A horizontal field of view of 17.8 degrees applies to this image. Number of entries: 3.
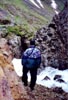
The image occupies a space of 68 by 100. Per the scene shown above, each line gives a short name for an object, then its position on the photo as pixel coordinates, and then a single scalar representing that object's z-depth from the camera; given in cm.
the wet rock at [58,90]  1136
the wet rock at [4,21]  3926
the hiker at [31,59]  908
